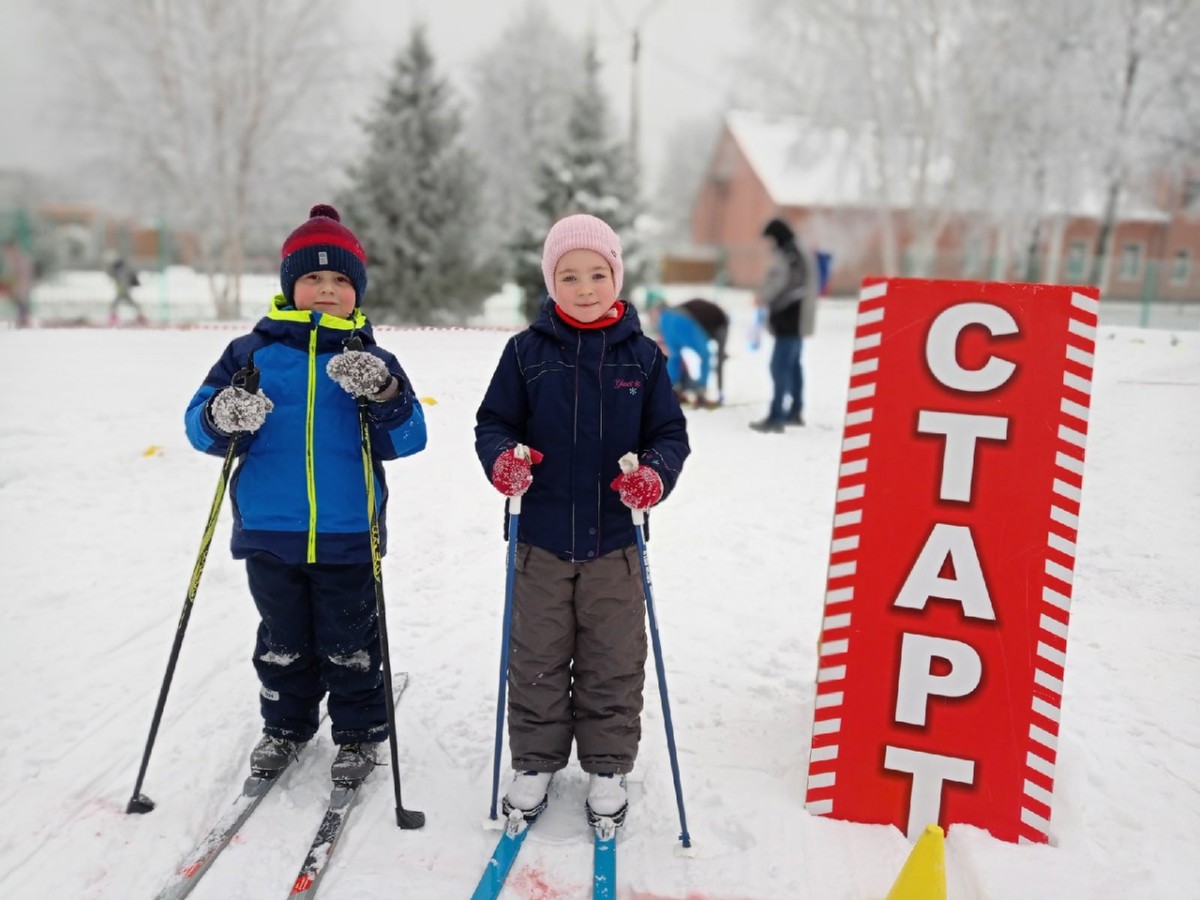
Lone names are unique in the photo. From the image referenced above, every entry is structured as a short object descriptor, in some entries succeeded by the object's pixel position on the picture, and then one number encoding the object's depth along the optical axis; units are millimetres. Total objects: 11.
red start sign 2361
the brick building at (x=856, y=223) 23016
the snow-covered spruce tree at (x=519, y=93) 30141
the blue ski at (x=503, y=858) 2232
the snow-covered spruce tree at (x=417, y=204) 16859
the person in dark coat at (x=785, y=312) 7969
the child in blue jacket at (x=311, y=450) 2527
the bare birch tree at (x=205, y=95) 18203
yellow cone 2057
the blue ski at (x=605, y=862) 2268
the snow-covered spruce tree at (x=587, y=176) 18844
